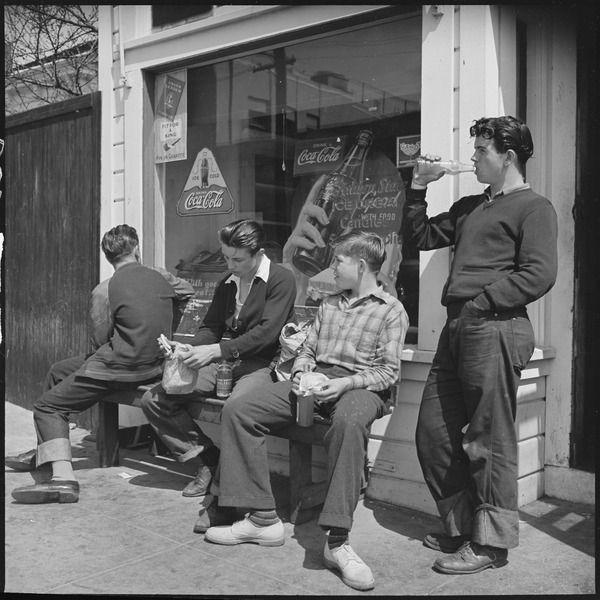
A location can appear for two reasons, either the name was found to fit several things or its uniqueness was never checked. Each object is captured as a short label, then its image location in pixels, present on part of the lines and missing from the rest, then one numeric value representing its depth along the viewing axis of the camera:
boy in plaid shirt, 3.39
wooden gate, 6.23
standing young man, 3.32
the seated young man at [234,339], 4.20
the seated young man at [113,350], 4.51
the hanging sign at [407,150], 4.48
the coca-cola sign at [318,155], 4.95
